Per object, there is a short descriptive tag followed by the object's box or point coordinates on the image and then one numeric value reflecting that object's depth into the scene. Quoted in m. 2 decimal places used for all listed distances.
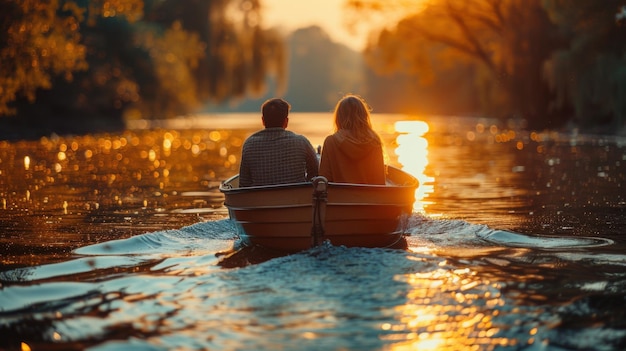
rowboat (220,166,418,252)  16.86
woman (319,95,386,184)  18.00
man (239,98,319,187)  18.02
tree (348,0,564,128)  75.31
